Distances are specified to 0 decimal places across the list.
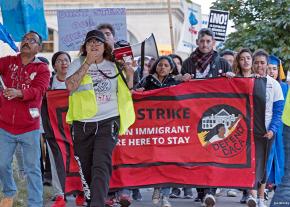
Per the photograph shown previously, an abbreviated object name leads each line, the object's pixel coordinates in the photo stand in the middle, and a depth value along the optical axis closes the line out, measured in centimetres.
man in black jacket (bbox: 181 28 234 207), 870
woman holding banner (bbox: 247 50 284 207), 820
